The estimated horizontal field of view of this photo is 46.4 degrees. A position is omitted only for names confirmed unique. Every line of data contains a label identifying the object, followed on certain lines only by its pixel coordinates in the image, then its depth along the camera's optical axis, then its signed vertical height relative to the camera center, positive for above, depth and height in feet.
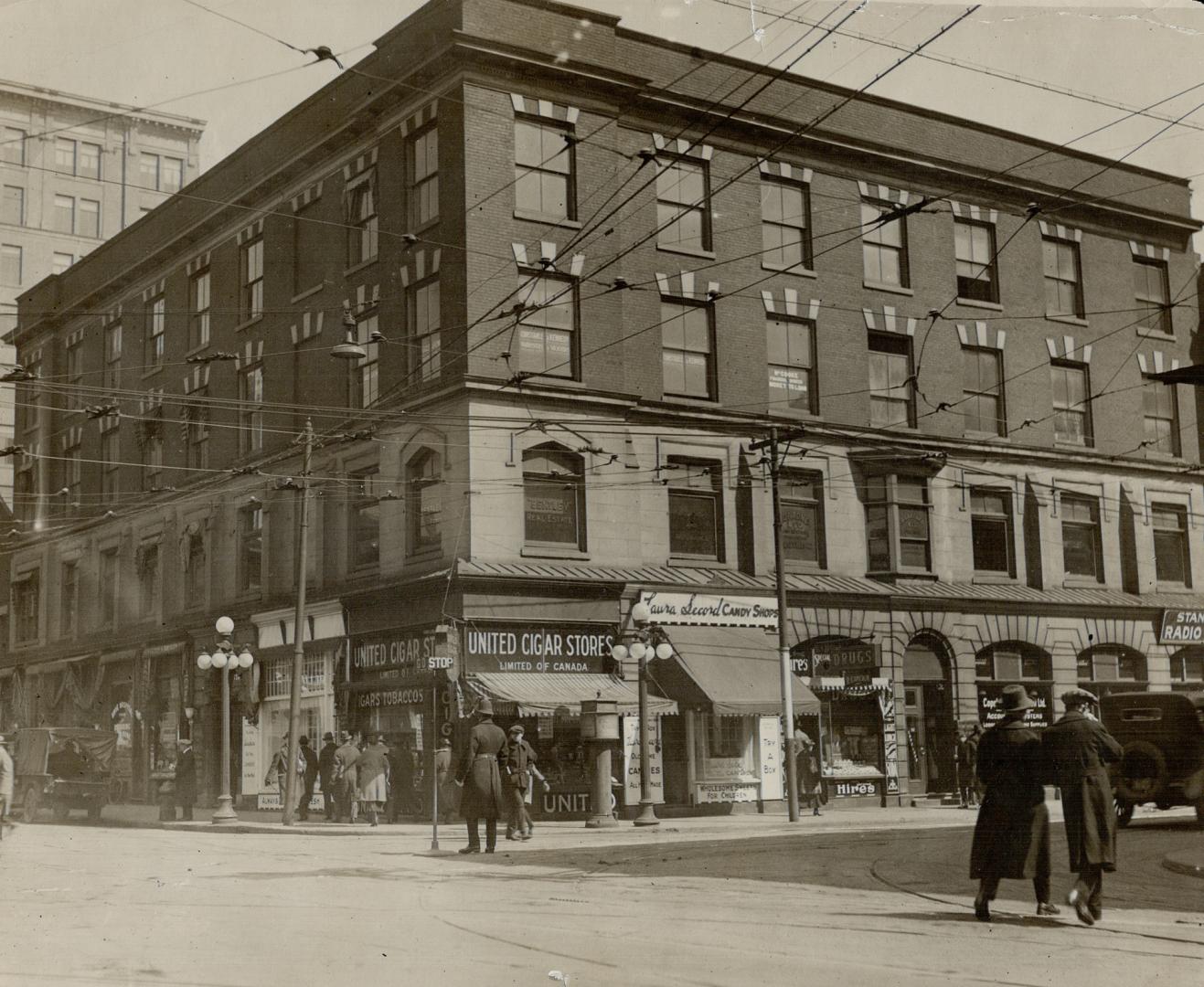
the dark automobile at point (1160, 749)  71.20 -3.17
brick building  95.20 +22.25
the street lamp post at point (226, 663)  98.43 +3.10
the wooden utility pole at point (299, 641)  94.63 +4.42
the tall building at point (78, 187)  194.90 +74.93
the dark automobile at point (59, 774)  106.22 -4.80
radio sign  121.29 +5.10
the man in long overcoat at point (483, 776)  62.59 -3.27
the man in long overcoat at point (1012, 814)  37.83 -3.35
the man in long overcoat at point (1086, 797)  36.88 -2.87
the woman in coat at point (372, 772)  90.74 -4.42
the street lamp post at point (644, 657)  84.94 +2.54
